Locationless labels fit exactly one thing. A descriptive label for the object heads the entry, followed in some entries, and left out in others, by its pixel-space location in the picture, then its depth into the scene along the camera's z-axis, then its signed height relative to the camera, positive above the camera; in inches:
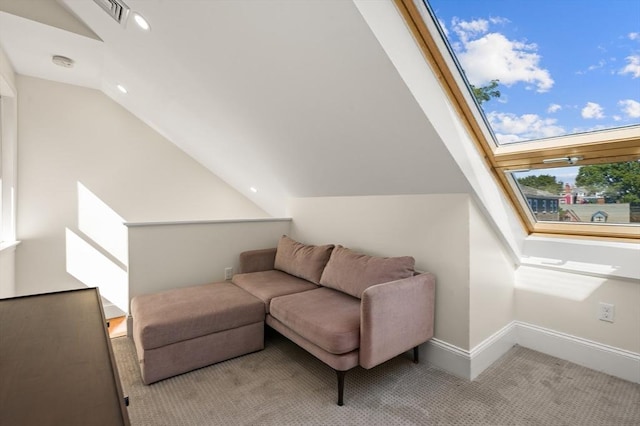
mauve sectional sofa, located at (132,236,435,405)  73.0 -26.4
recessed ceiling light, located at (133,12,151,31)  77.8 +46.3
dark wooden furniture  28.6 -17.7
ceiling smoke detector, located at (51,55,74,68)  109.4 +51.3
